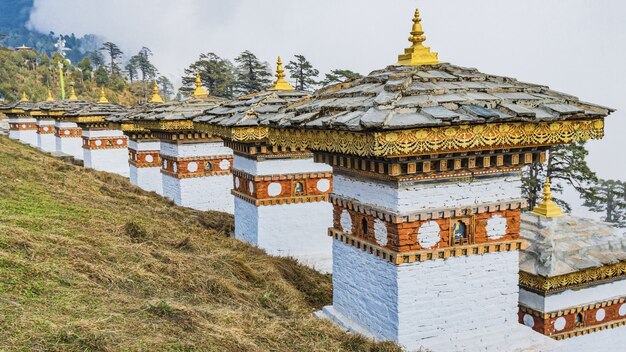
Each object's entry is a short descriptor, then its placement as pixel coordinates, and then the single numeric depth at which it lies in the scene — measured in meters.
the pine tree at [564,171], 25.00
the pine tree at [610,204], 35.58
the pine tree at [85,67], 71.88
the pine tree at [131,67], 88.81
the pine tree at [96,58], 88.94
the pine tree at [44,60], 73.81
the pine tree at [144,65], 85.56
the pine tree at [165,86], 96.62
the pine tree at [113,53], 84.62
